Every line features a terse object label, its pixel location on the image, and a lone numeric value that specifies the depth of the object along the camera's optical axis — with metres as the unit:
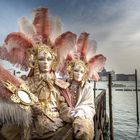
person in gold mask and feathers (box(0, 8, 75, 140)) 1.58
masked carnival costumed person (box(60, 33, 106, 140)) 1.52
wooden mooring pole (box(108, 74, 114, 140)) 5.82
